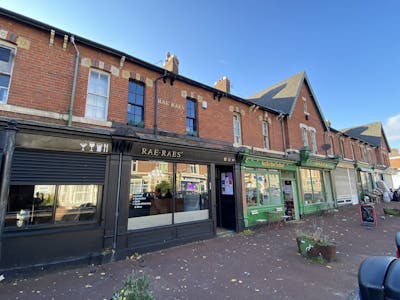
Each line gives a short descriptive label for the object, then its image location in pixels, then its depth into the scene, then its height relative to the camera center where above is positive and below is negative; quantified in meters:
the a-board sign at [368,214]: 10.30 -1.20
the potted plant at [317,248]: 5.93 -1.64
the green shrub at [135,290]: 2.53 -1.21
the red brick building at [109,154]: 5.61 +1.32
